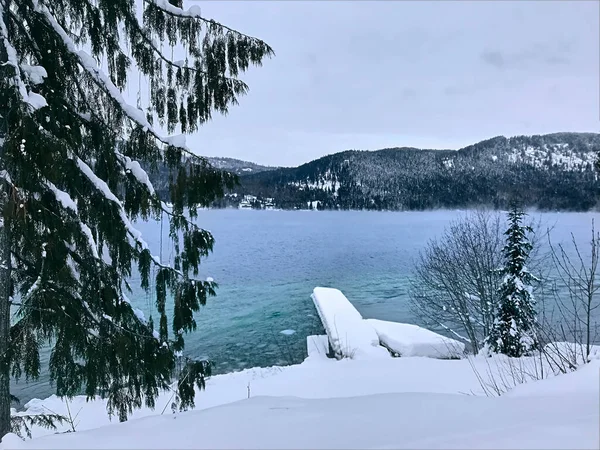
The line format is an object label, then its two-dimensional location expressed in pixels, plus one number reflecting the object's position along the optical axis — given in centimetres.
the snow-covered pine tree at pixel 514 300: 1097
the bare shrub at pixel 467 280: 1372
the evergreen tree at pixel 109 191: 346
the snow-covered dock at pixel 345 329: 1319
